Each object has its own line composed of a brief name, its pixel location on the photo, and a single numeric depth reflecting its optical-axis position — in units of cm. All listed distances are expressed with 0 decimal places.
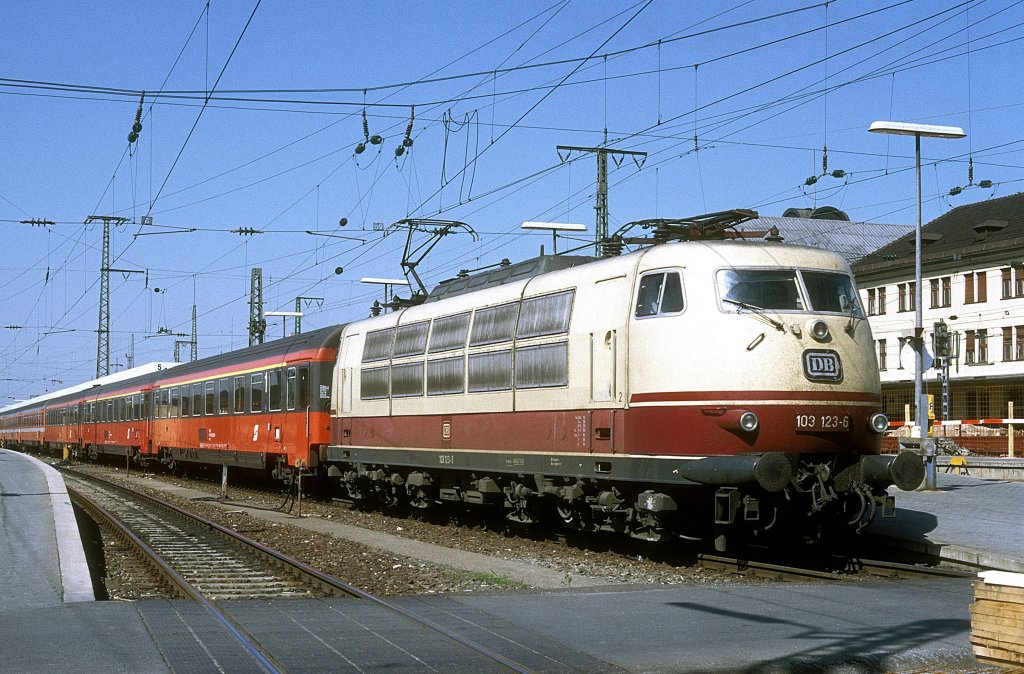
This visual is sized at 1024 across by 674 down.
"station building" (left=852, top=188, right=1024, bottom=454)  5078
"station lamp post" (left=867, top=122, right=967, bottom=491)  2067
